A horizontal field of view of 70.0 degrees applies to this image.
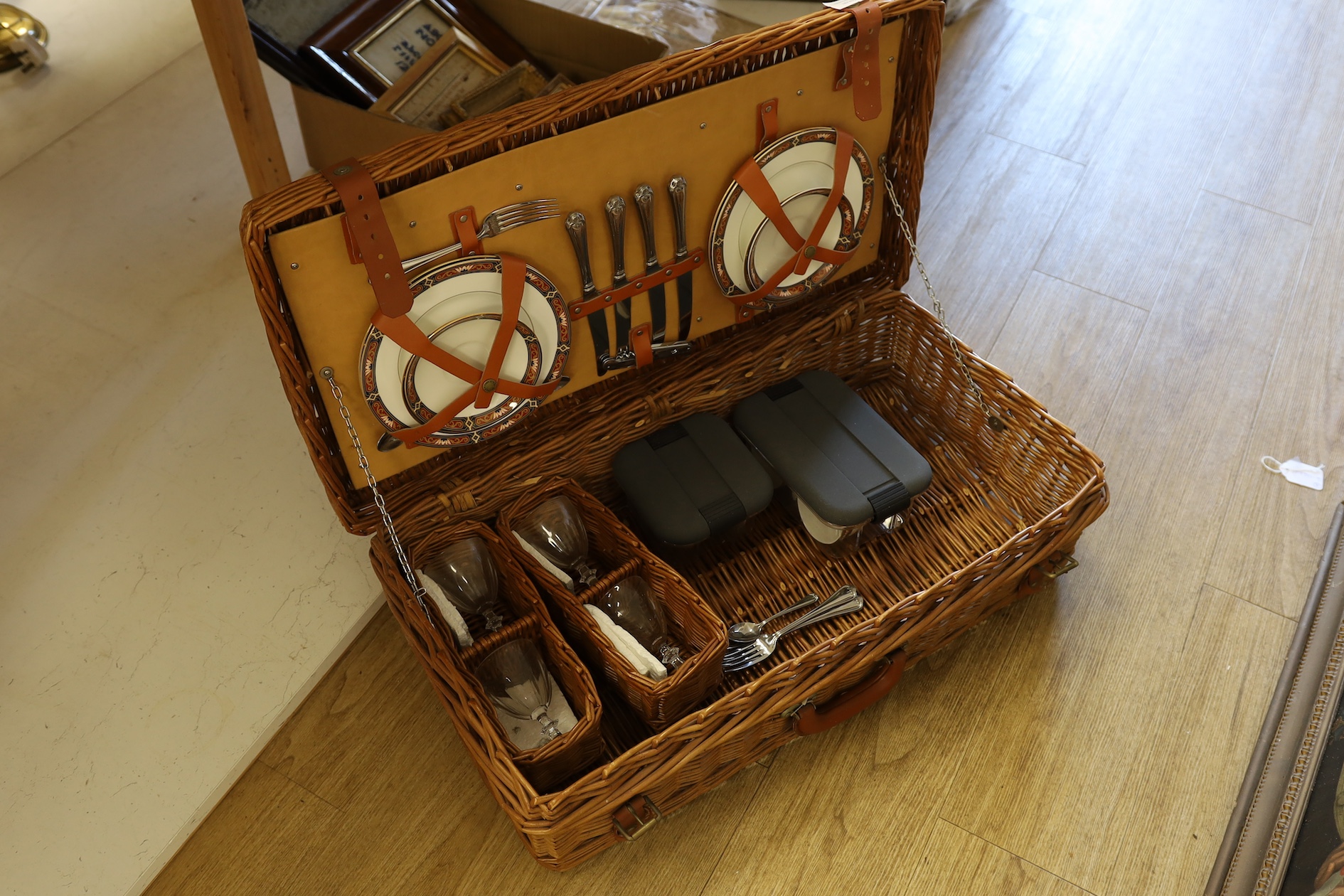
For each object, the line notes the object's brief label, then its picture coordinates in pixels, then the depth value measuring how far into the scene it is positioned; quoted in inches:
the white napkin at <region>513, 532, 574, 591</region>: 42.5
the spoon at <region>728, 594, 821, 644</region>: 44.0
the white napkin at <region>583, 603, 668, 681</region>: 39.5
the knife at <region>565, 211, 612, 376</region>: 39.6
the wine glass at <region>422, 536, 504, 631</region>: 43.7
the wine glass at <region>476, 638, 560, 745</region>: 40.7
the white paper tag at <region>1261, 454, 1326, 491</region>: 56.4
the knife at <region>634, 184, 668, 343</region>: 40.9
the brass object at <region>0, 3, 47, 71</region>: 77.7
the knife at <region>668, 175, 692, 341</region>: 41.5
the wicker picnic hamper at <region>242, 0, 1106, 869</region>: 36.1
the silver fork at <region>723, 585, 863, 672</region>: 43.6
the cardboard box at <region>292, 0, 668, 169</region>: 55.2
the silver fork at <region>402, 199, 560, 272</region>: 37.6
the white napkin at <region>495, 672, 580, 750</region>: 40.4
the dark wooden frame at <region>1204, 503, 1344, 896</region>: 42.0
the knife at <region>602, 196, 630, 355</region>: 40.3
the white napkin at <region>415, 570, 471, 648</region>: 40.7
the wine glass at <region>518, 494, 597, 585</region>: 44.9
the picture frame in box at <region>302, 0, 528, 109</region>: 56.4
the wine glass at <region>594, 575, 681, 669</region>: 42.7
